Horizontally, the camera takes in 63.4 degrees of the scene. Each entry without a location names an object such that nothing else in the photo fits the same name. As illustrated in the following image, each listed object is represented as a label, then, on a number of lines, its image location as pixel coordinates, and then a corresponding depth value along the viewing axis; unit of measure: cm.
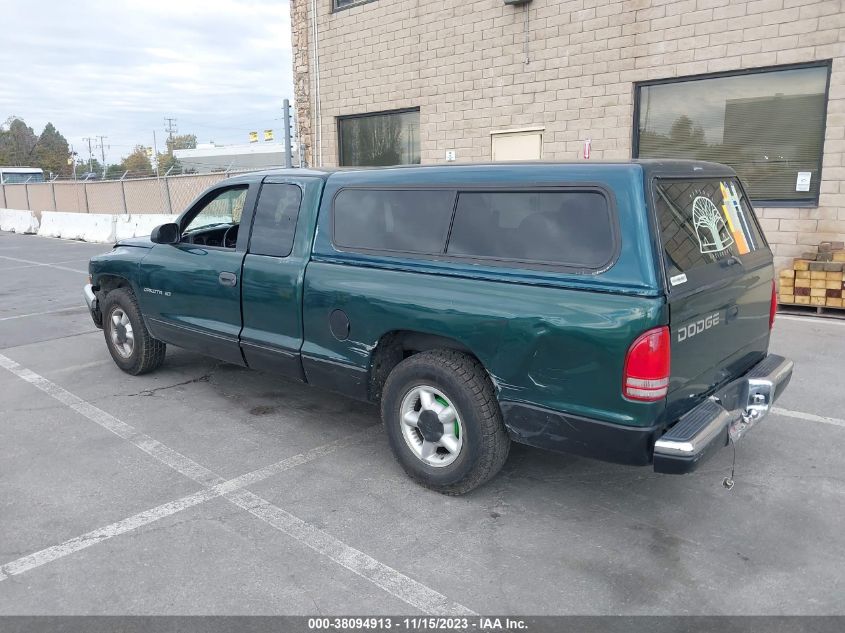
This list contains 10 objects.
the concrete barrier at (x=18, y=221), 2392
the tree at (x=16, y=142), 9388
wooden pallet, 901
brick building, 955
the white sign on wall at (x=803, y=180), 965
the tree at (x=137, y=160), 10204
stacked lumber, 883
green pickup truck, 325
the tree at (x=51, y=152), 9519
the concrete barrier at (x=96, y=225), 1831
